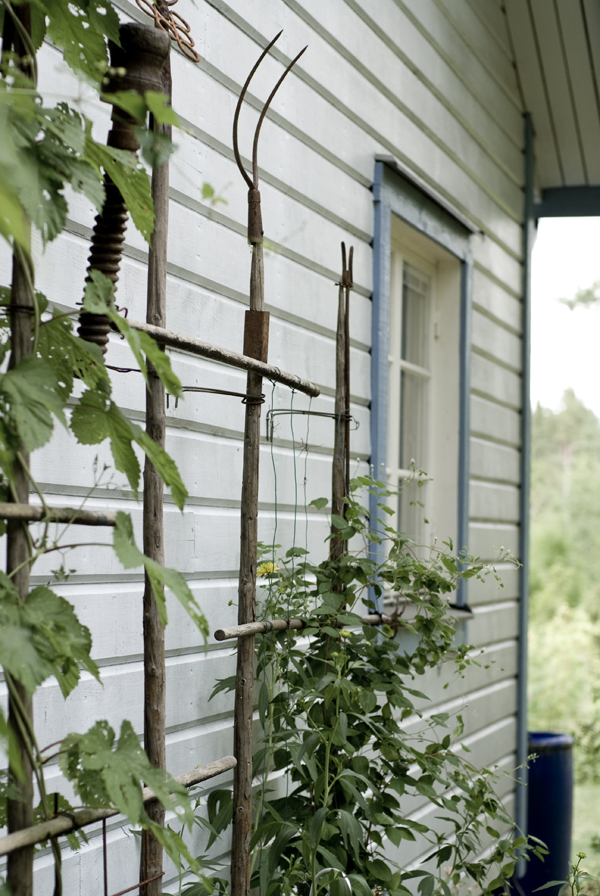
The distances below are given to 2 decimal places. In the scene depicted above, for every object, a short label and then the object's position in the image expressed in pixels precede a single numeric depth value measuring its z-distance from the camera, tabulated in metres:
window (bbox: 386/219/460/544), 3.36
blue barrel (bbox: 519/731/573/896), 4.32
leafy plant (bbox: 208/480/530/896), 1.79
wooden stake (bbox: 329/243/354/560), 2.18
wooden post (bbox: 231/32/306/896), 1.70
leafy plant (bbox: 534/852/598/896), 1.96
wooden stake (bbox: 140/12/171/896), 1.38
